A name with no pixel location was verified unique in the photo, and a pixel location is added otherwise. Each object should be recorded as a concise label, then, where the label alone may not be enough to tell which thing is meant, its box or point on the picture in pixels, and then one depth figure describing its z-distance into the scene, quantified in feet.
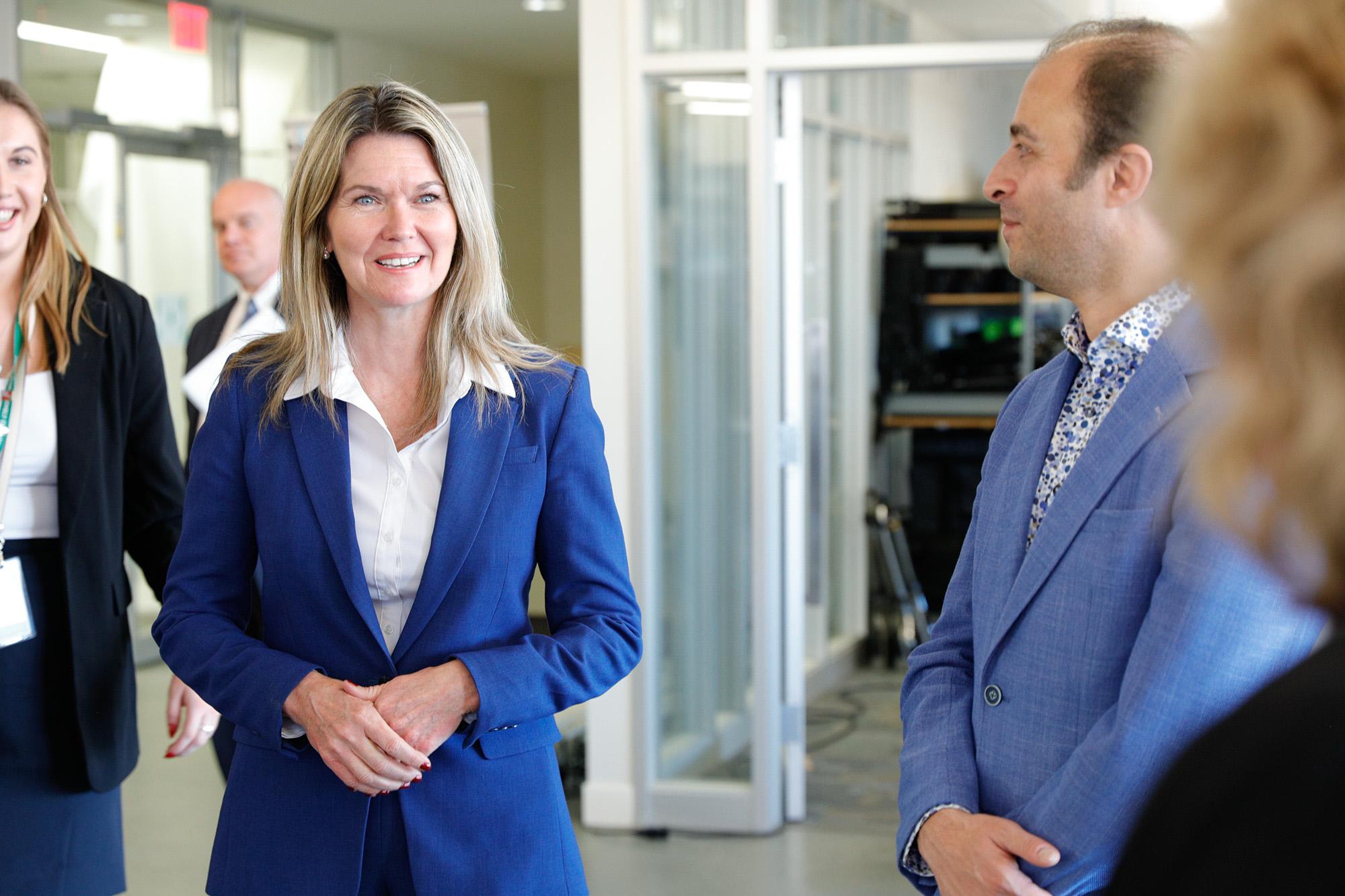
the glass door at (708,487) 14.21
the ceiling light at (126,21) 24.03
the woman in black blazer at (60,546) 7.07
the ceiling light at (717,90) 13.92
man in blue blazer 3.98
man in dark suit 13.10
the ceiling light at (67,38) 21.88
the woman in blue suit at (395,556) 5.11
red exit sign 22.95
